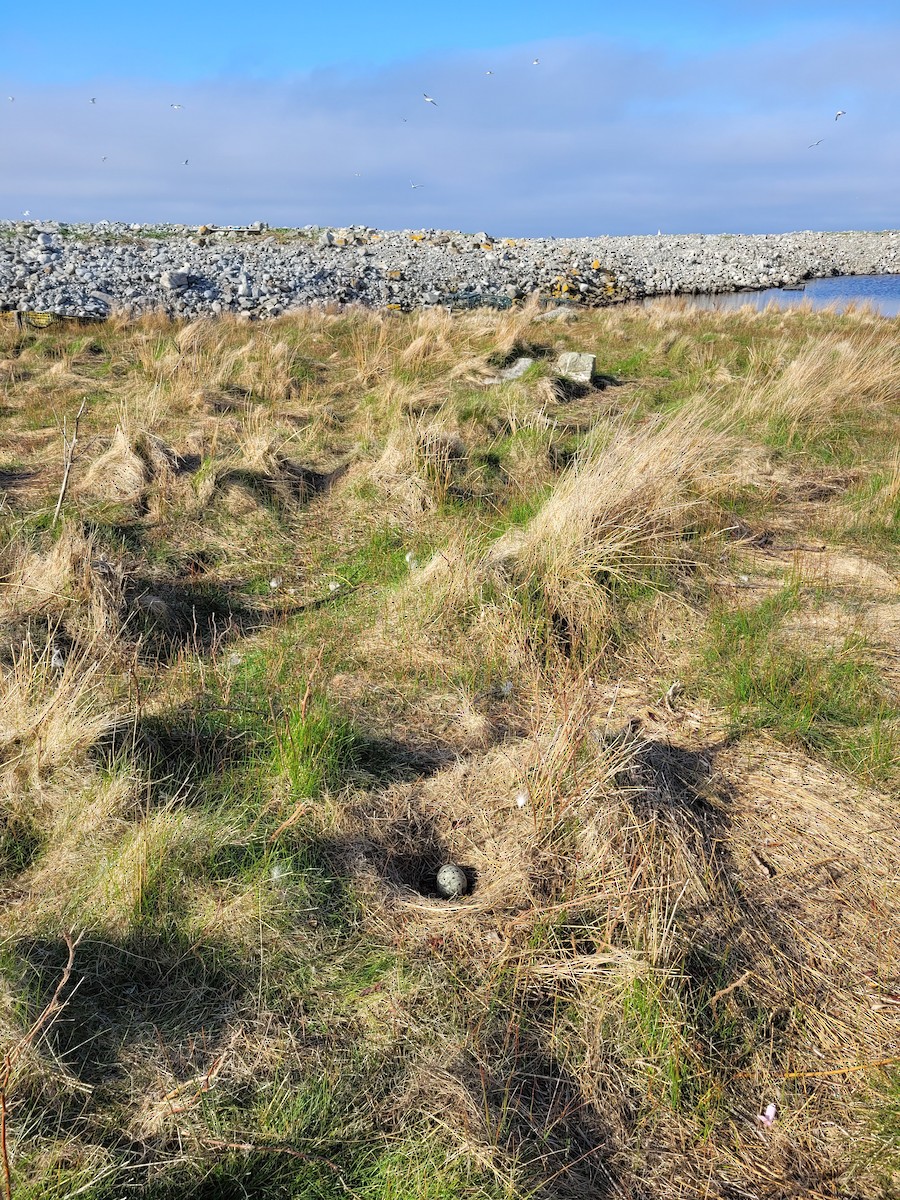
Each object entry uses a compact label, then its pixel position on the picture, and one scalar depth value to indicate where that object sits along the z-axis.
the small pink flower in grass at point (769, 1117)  2.08
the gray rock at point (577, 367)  8.57
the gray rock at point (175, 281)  13.74
